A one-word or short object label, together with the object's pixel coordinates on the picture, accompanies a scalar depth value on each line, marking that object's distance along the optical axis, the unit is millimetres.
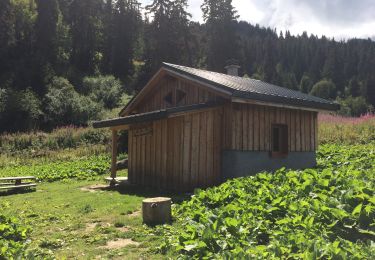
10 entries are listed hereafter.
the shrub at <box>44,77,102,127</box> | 32688
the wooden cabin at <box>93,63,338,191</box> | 11516
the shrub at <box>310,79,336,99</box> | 84562
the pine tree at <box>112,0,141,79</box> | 51750
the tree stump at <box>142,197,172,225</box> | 7547
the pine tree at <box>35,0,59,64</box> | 43906
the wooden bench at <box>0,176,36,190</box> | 13517
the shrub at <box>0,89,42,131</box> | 32094
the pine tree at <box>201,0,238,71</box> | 47094
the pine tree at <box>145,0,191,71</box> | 42969
